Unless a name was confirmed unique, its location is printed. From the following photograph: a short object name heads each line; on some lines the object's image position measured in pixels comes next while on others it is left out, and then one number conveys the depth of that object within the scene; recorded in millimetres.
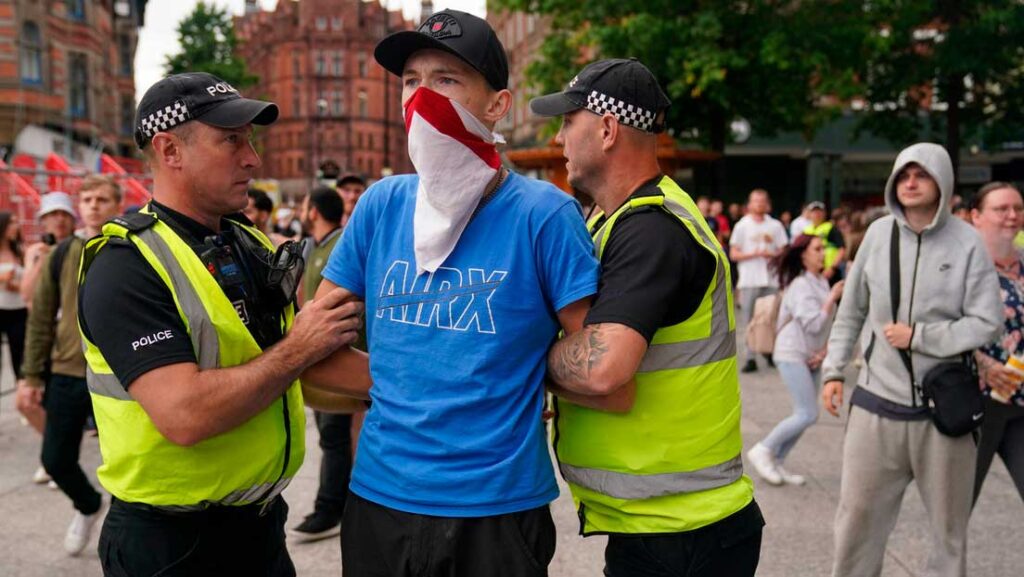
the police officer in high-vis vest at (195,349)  2193
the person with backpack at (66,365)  4750
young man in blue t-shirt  2064
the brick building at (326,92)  101812
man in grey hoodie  3613
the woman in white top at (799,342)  6027
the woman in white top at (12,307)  7316
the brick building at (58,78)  28109
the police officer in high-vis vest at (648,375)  2150
